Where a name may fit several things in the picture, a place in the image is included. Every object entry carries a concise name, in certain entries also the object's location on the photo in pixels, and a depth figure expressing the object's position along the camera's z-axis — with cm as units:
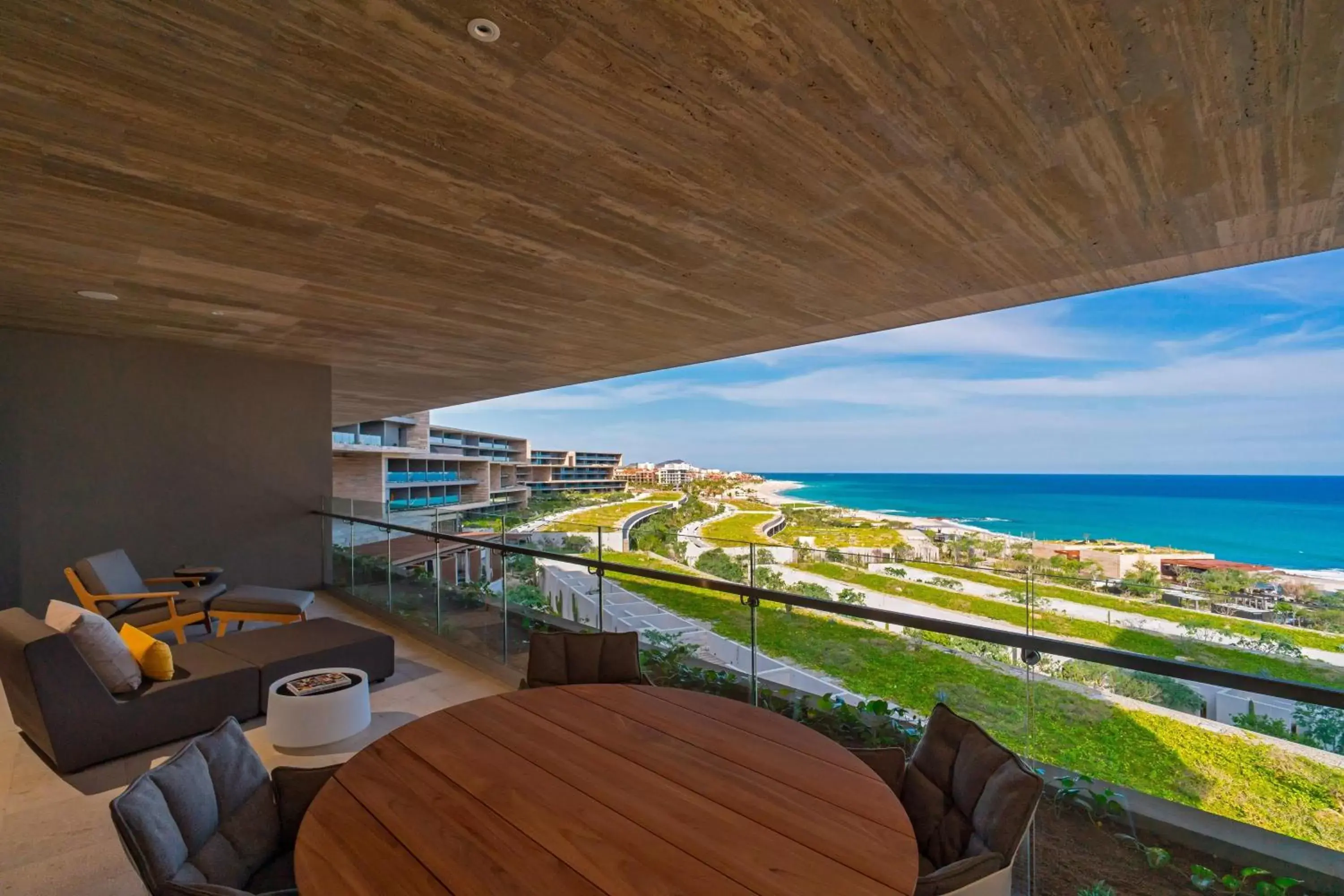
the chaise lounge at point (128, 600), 469
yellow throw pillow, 334
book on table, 338
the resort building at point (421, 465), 2720
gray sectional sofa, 290
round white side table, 324
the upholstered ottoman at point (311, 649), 375
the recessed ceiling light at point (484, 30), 175
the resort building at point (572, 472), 5856
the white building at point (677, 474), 4113
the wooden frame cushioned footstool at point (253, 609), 505
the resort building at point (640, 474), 4703
